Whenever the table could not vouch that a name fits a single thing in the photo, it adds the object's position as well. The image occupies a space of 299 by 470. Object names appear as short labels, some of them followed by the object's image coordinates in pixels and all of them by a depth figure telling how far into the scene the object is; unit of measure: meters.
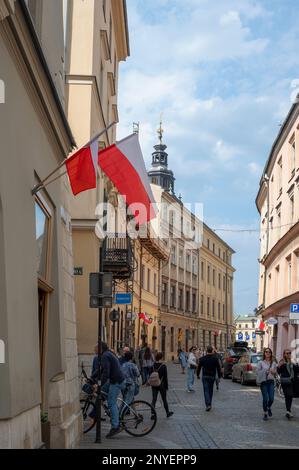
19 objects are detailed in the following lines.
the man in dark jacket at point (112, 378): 11.79
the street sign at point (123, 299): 24.41
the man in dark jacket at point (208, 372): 16.94
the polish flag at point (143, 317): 41.62
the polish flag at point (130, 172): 9.60
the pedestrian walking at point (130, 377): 14.52
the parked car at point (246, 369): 28.67
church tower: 77.06
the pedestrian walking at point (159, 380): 14.96
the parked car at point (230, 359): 35.49
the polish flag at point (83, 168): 9.26
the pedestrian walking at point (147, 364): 24.78
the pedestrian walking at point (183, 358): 36.50
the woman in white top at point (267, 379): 15.85
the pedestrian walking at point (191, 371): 24.84
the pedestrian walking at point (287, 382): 15.84
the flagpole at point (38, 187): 8.41
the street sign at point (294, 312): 22.46
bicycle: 12.16
